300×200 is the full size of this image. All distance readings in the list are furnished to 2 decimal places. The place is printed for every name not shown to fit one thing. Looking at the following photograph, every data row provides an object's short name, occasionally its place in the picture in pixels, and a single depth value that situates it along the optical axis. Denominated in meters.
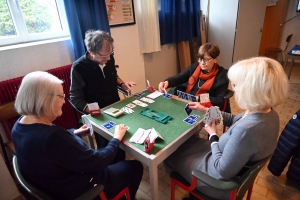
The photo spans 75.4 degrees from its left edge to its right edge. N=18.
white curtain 2.69
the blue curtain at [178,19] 3.13
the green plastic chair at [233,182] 0.92
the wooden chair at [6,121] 1.62
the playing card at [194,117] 1.38
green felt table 1.21
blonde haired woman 0.91
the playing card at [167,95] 1.74
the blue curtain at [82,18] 1.96
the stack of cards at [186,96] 1.67
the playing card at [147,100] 1.69
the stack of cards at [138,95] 1.79
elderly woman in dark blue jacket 0.90
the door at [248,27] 3.85
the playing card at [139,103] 1.62
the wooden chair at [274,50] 4.42
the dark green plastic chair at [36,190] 0.85
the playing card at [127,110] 1.53
